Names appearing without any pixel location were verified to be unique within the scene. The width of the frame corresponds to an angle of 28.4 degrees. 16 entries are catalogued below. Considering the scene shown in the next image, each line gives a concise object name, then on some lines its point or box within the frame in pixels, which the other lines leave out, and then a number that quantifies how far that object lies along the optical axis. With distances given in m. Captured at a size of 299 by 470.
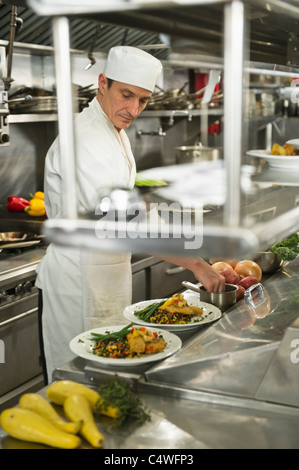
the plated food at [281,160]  1.97
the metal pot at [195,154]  5.26
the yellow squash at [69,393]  1.67
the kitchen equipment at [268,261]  2.92
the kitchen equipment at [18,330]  3.02
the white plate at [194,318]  2.20
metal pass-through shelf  0.97
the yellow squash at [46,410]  1.54
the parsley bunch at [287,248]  3.09
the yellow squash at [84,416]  1.51
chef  2.68
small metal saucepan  2.49
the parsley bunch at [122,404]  1.60
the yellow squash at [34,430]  1.50
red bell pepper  3.88
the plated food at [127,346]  1.90
